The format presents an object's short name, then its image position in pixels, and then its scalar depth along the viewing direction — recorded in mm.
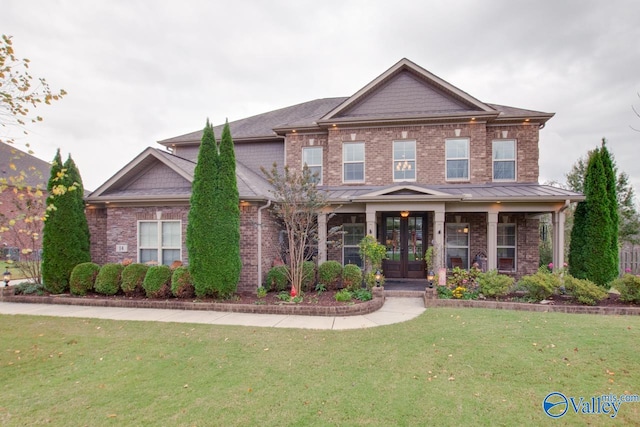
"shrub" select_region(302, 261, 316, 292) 9688
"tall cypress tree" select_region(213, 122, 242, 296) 8586
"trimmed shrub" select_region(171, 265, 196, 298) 8695
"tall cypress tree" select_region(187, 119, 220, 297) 8562
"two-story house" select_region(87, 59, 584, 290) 10555
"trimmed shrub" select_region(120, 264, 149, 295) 9086
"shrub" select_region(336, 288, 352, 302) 8289
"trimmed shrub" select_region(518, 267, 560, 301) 8312
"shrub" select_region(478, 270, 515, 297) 8641
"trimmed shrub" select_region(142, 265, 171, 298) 8797
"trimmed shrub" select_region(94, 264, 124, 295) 9266
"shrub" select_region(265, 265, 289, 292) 9750
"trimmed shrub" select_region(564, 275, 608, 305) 7941
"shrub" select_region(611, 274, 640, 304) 8000
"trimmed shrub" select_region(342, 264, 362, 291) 9391
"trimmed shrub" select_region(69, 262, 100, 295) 9391
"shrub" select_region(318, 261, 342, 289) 9708
